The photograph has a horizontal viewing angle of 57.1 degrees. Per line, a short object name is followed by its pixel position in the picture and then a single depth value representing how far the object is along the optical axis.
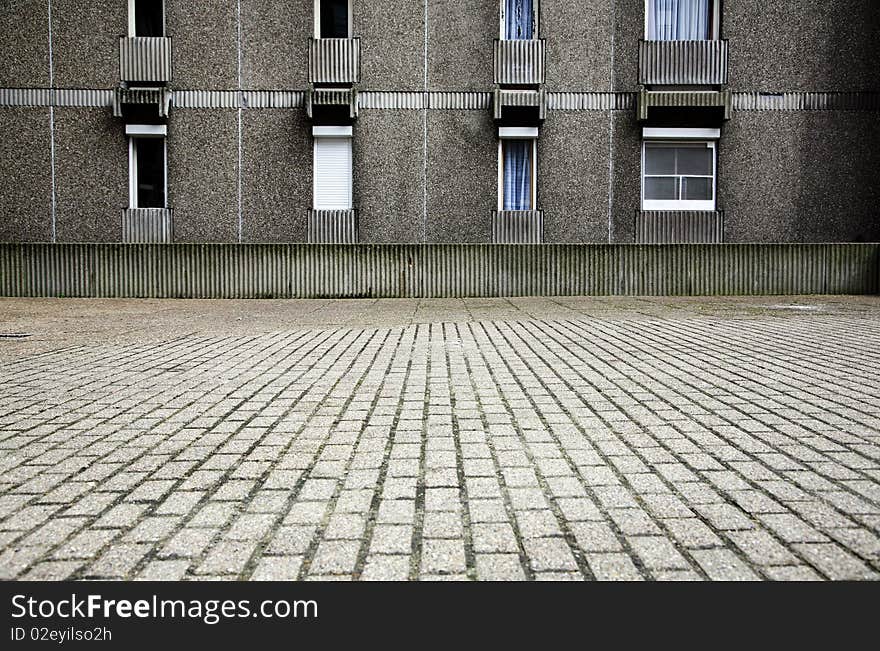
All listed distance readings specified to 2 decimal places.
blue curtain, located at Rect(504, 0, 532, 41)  21.62
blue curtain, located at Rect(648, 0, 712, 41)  21.95
